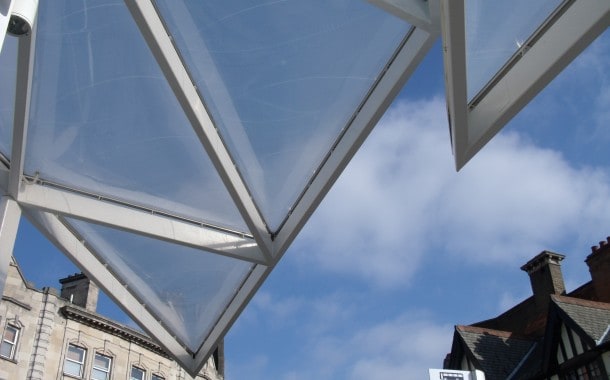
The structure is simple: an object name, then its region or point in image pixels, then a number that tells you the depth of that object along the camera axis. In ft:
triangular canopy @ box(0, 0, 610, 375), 25.64
